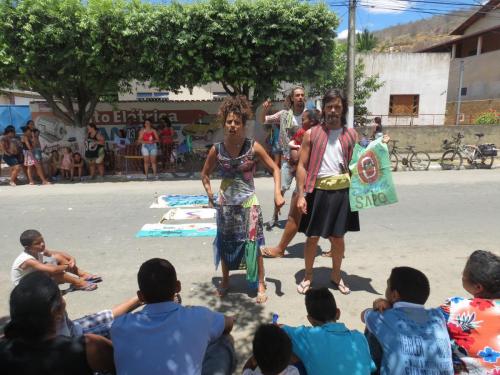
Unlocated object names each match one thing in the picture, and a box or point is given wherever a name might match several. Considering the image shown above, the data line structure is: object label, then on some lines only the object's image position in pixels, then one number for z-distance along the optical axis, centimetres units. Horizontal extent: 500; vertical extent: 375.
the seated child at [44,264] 367
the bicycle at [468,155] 1240
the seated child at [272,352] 203
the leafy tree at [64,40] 988
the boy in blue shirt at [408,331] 211
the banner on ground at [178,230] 583
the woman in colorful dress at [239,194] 366
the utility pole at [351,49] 1253
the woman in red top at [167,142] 1250
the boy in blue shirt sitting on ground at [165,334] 191
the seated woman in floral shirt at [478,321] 216
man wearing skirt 372
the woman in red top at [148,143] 1157
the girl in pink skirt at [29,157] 1060
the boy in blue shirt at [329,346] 209
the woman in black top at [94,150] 1165
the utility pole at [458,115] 2166
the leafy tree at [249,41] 1024
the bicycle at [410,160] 1256
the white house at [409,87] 2161
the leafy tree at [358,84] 1850
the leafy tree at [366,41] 3650
